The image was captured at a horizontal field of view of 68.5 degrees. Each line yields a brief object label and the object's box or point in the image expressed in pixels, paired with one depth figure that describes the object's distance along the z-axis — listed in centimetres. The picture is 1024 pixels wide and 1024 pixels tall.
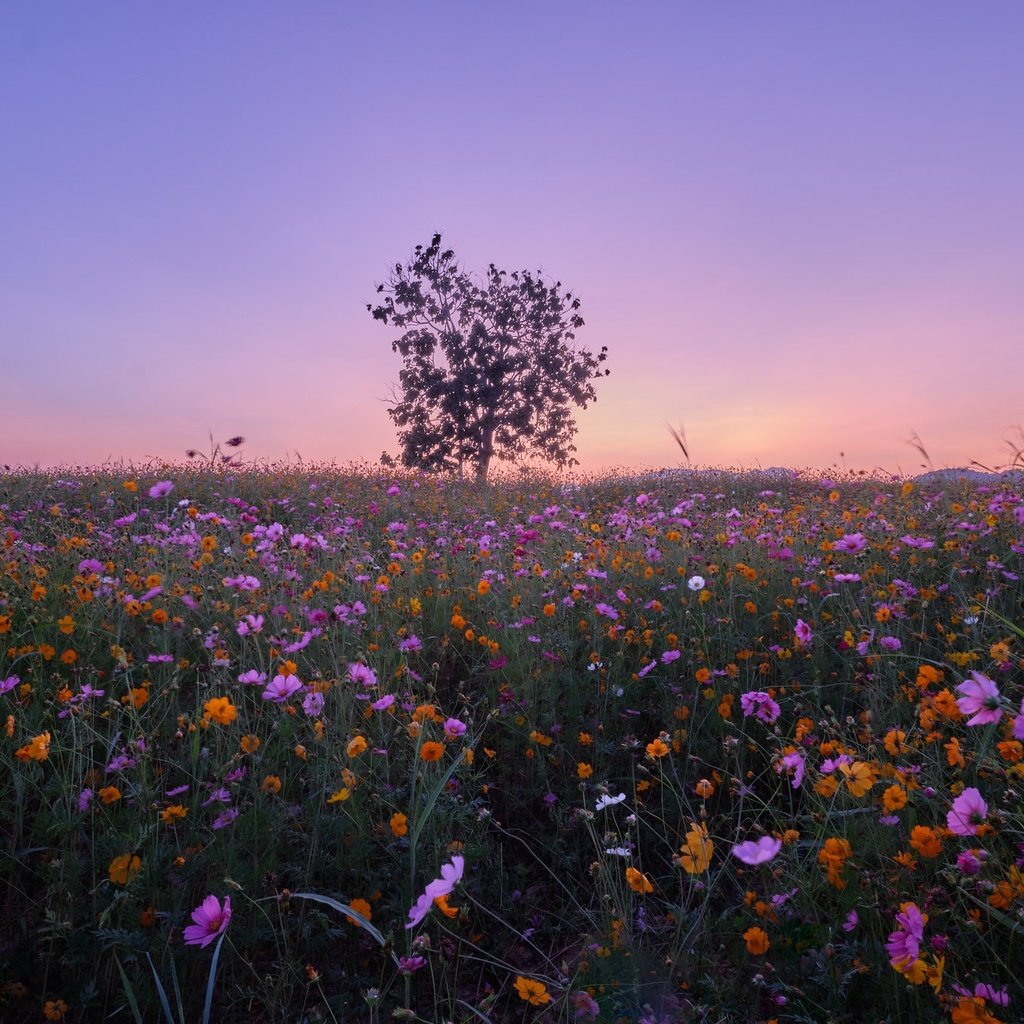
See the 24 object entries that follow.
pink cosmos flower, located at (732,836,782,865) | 146
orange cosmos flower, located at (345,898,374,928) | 181
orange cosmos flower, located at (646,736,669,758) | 218
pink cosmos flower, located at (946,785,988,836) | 175
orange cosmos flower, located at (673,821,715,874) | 170
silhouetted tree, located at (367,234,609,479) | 2202
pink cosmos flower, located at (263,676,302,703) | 245
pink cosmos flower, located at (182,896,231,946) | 164
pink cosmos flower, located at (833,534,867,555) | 366
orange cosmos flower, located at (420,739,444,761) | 213
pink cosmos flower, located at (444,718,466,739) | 239
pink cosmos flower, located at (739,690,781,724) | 241
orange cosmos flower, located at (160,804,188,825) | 200
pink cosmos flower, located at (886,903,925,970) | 151
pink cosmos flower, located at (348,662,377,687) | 243
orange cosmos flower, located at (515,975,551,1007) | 153
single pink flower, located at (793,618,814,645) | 302
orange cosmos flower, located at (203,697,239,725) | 206
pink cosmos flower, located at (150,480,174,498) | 435
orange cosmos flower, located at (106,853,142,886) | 186
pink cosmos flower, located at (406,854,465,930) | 145
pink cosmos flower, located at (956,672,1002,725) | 166
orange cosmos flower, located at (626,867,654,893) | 171
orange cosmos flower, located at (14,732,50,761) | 204
